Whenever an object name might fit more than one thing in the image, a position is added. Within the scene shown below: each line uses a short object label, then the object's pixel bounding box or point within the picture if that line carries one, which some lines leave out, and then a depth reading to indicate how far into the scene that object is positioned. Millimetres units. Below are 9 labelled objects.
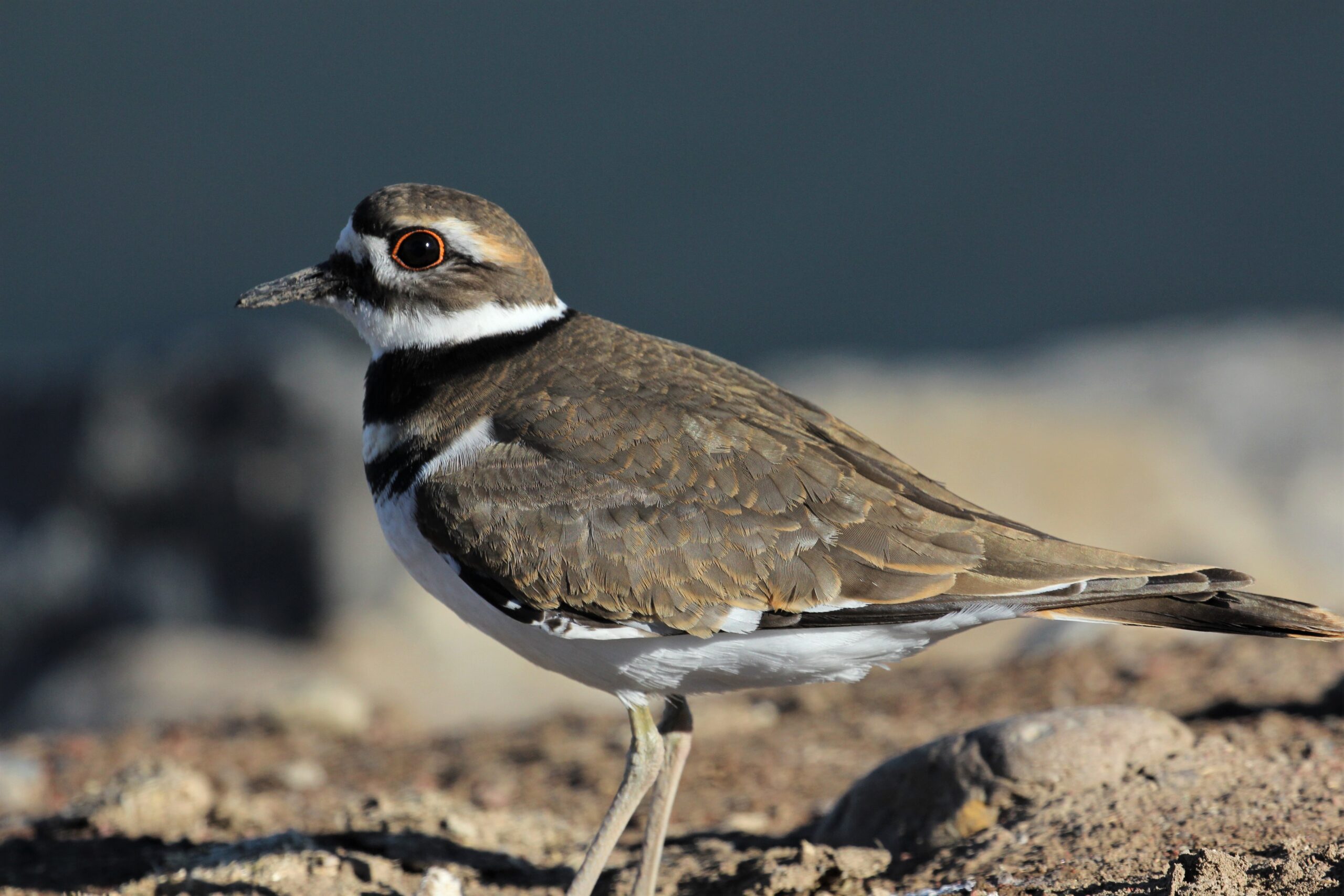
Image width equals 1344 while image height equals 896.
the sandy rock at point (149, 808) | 10359
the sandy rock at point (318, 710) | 14297
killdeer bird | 7703
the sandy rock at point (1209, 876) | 6766
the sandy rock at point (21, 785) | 12031
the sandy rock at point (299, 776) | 12516
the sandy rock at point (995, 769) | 9094
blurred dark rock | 18437
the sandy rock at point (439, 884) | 7984
